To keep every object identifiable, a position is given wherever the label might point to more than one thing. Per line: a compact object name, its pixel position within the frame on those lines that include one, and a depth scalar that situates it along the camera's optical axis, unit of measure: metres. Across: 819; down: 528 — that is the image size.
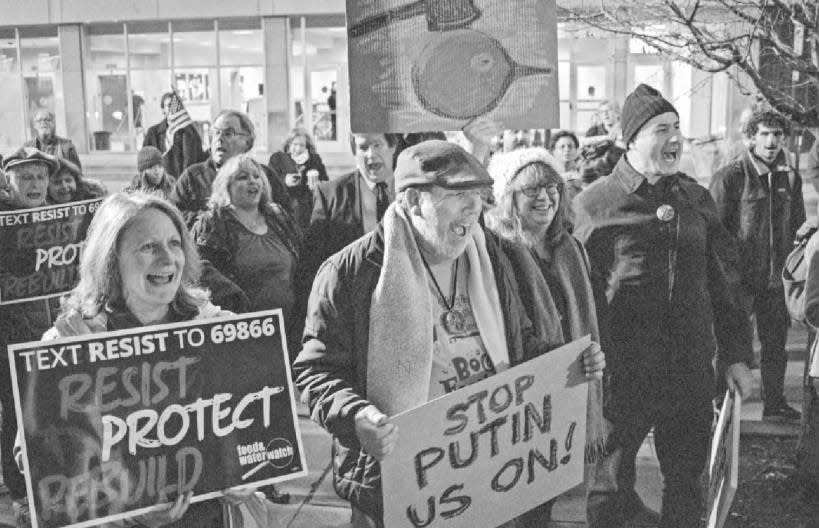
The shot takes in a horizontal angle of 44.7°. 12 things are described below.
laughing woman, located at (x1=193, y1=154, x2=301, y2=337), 5.62
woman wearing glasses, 4.16
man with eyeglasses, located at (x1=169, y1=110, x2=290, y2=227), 6.88
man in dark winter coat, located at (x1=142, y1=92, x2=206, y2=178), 9.52
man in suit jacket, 5.46
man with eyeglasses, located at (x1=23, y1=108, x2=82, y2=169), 11.89
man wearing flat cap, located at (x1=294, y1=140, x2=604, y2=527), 3.02
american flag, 9.54
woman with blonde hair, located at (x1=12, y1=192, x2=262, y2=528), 3.04
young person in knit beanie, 8.12
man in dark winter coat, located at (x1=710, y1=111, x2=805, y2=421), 7.03
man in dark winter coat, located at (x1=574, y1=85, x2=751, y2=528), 4.31
